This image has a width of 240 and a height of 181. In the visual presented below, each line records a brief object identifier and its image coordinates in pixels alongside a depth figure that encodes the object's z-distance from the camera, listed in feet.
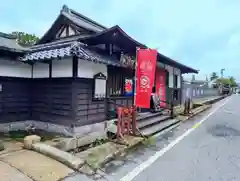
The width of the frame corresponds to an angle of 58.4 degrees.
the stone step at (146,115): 34.27
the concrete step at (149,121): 31.04
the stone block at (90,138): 22.06
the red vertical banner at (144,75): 26.99
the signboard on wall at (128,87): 34.50
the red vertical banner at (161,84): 49.16
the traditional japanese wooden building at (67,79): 24.58
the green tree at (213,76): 277.72
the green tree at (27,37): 70.78
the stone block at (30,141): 19.17
